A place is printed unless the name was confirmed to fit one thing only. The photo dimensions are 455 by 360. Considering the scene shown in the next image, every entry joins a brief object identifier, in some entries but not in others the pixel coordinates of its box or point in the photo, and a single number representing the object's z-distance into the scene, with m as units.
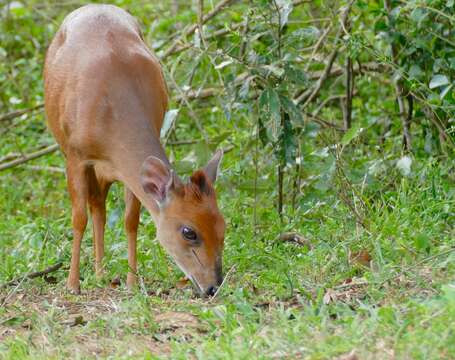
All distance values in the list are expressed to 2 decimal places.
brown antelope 12.12
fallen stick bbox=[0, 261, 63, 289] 12.63
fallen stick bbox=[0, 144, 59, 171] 17.94
